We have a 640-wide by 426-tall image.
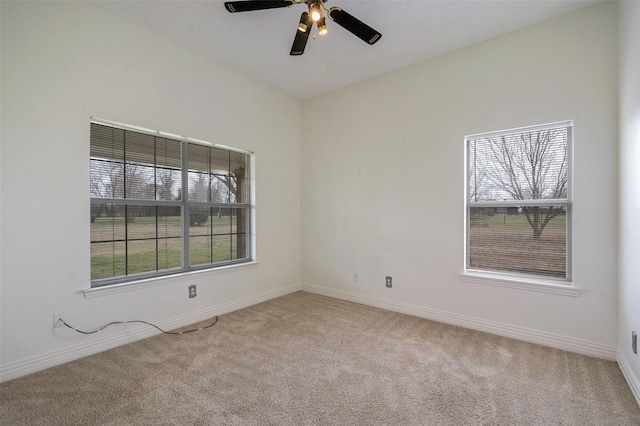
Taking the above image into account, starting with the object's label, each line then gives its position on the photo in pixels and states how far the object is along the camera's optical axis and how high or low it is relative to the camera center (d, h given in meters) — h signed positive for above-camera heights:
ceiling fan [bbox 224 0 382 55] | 2.00 +1.38
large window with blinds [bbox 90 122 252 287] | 2.64 +0.07
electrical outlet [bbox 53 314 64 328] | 2.29 -0.85
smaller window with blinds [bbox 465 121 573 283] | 2.67 +0.09
